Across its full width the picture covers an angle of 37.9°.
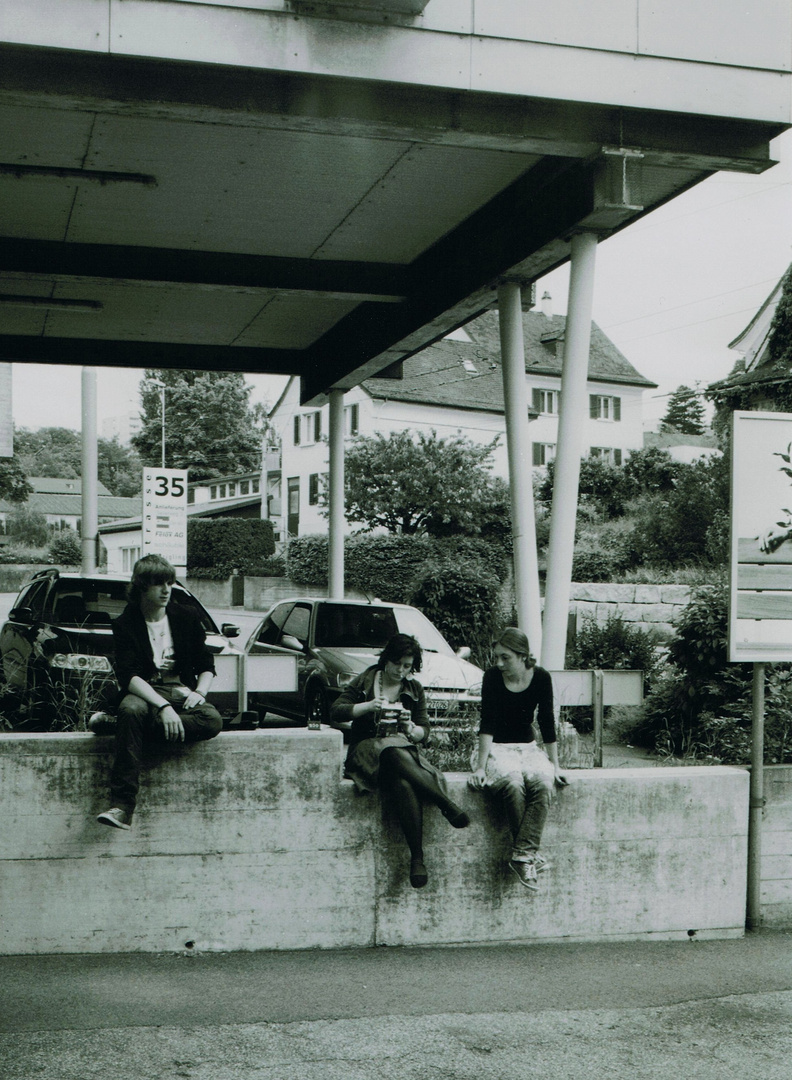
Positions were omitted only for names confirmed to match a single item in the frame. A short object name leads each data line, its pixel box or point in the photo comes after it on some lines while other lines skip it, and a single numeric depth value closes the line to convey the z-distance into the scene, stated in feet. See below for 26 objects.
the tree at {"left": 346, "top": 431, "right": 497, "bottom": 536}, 119.75
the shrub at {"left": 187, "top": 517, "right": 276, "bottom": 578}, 158.51
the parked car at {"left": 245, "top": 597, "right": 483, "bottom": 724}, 39.37
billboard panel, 23.48
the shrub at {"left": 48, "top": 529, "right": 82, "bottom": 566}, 200.75
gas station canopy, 23.24
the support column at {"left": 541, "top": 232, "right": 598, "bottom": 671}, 30.12
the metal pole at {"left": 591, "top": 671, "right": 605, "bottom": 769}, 28.89
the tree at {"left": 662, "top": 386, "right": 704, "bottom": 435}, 417.28
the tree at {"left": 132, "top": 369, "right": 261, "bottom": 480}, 293.43
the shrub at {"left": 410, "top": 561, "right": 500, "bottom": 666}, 72.74
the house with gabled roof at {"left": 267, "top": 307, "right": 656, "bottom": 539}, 171.42
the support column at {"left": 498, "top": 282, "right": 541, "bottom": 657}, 33.06
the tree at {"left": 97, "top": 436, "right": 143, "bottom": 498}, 401.29
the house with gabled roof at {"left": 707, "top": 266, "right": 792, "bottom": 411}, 98.32
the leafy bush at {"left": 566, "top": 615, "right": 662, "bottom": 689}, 50.65
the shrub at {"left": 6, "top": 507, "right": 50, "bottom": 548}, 279.90
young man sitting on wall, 18.85
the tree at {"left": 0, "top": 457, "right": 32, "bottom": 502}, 216.54
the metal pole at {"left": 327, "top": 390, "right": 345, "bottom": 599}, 53.62
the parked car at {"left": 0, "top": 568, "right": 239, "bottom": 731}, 25.81
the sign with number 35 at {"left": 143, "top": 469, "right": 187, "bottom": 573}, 47.06
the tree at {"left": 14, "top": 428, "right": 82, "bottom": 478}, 449.06
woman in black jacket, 20.49
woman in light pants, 20.98
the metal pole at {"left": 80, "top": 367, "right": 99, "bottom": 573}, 52.34
